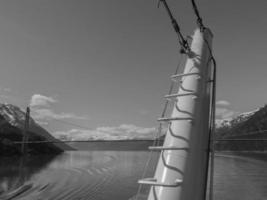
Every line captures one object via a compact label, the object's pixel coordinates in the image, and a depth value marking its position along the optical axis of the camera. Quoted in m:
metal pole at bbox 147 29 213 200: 1.92
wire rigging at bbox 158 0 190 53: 2.31
